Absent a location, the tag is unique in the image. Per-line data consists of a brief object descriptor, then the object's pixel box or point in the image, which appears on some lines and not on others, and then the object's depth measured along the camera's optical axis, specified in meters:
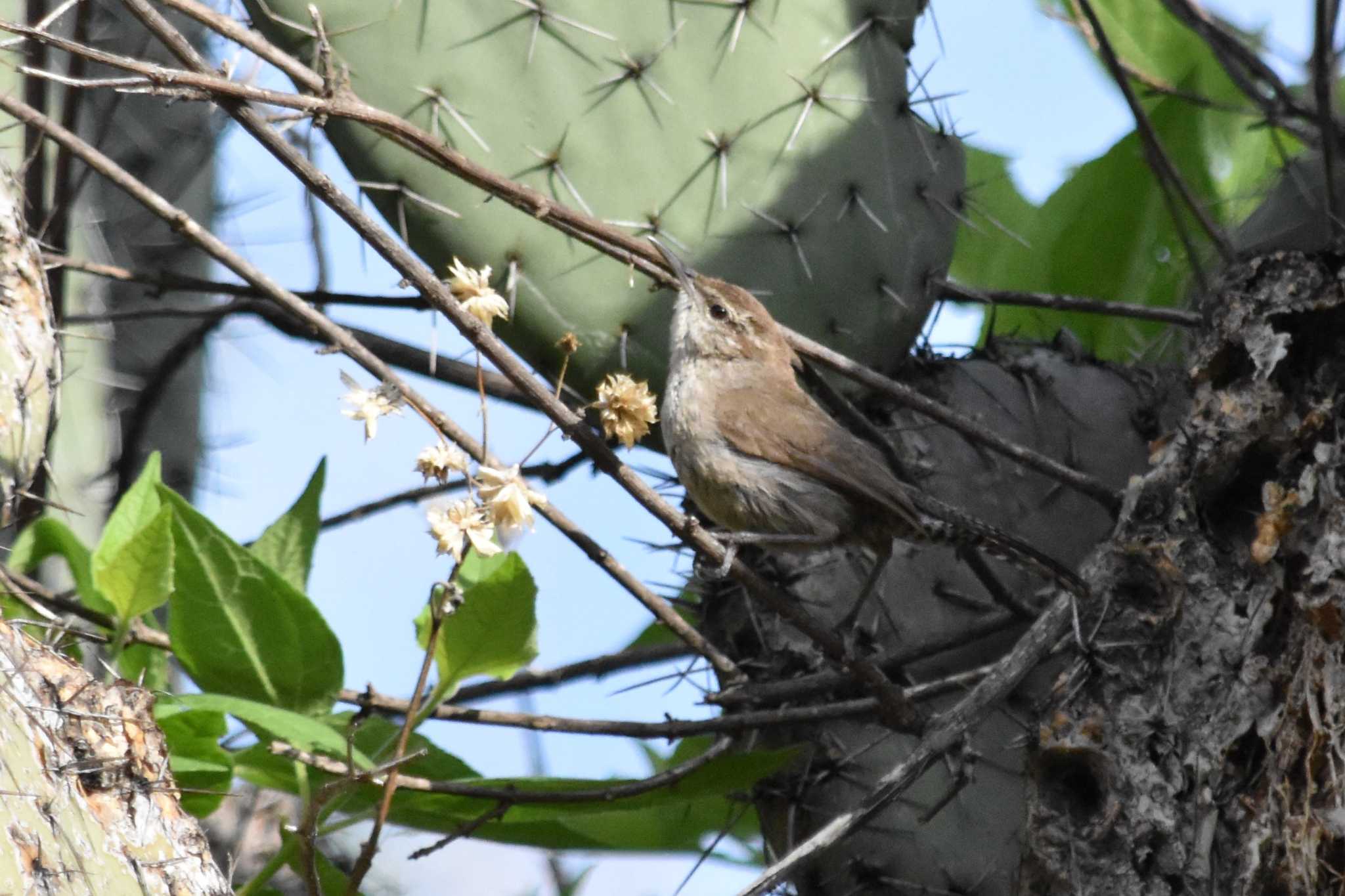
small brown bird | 6.49
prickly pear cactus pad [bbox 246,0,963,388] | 5.84
